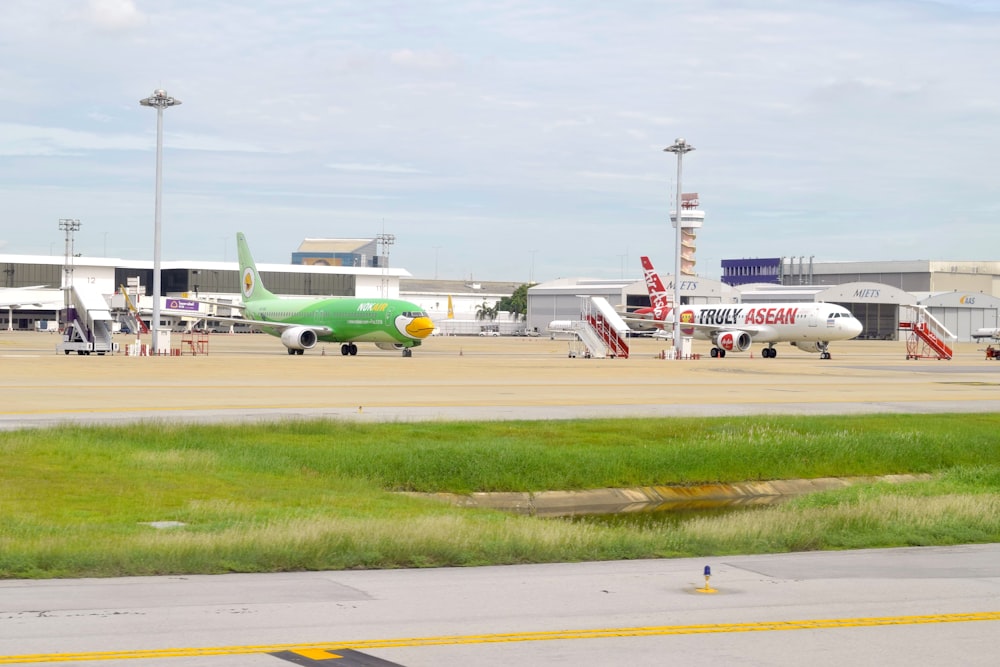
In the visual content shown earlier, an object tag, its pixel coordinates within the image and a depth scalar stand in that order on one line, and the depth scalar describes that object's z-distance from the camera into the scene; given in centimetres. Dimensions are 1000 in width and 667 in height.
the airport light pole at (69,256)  17095
